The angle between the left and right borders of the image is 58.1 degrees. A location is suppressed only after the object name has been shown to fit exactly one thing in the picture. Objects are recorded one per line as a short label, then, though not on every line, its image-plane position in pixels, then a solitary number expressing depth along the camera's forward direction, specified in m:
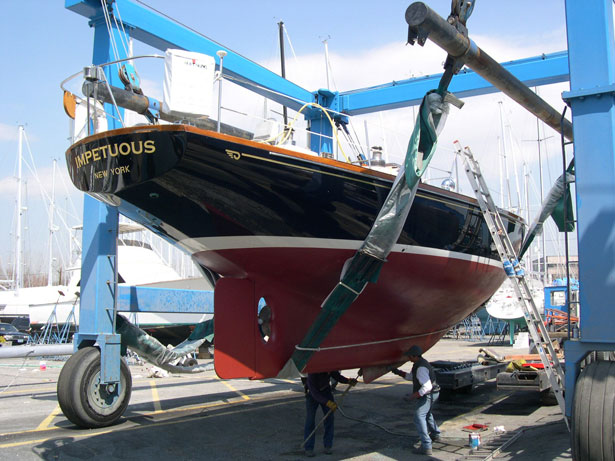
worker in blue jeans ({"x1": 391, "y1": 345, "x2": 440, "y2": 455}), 5.53
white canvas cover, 5.16
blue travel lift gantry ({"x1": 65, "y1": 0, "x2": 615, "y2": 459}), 4.08
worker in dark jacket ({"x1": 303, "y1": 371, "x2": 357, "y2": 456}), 5.66
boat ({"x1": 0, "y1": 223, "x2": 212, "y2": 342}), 18.19
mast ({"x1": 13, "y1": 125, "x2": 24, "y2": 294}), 31.45
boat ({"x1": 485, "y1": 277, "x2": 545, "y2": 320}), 20.58
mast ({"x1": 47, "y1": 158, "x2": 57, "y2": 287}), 33.12
